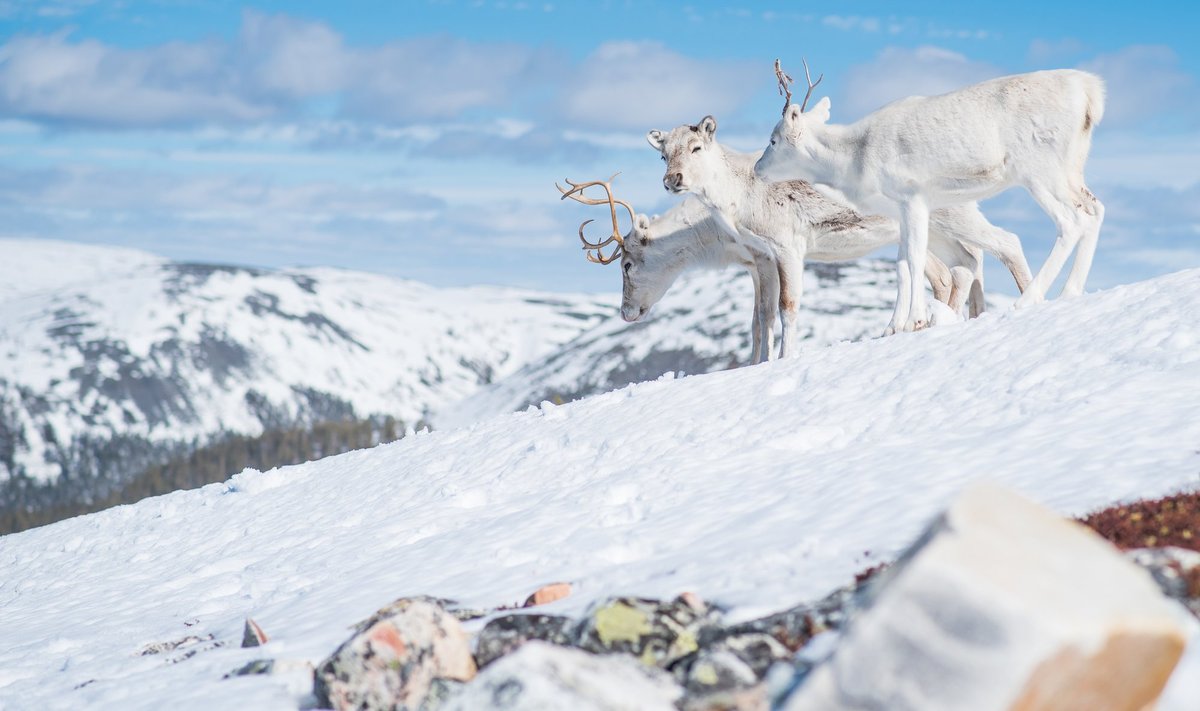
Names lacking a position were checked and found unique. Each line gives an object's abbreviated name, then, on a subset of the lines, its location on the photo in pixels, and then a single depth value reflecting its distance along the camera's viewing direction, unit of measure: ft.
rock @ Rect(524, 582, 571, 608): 34.40
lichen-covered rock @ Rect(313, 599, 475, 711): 28.35
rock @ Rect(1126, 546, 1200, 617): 24.29
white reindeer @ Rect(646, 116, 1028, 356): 65.26
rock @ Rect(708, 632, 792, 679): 25.44
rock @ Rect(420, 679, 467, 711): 27.12
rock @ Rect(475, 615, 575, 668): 29.71
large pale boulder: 17.79
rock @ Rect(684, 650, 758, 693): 24.30
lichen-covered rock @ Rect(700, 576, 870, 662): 25.90
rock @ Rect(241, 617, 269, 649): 37.56
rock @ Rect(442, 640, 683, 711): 22.36
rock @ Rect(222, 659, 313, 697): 31.27
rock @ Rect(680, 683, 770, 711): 22.54
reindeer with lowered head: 68.33
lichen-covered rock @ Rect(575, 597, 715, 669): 27.43
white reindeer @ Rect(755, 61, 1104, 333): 51.11
